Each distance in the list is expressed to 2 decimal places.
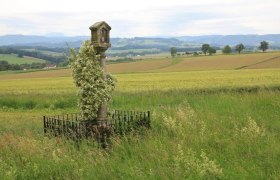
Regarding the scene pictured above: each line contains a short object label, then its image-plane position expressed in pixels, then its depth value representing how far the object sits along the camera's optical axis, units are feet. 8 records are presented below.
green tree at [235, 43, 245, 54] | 368.07
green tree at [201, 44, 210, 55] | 378.94
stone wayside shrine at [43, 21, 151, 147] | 37.37
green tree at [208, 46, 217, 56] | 376.99
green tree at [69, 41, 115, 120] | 39.17
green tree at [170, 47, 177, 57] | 398.15
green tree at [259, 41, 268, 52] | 378.94
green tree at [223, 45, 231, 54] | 364.91
